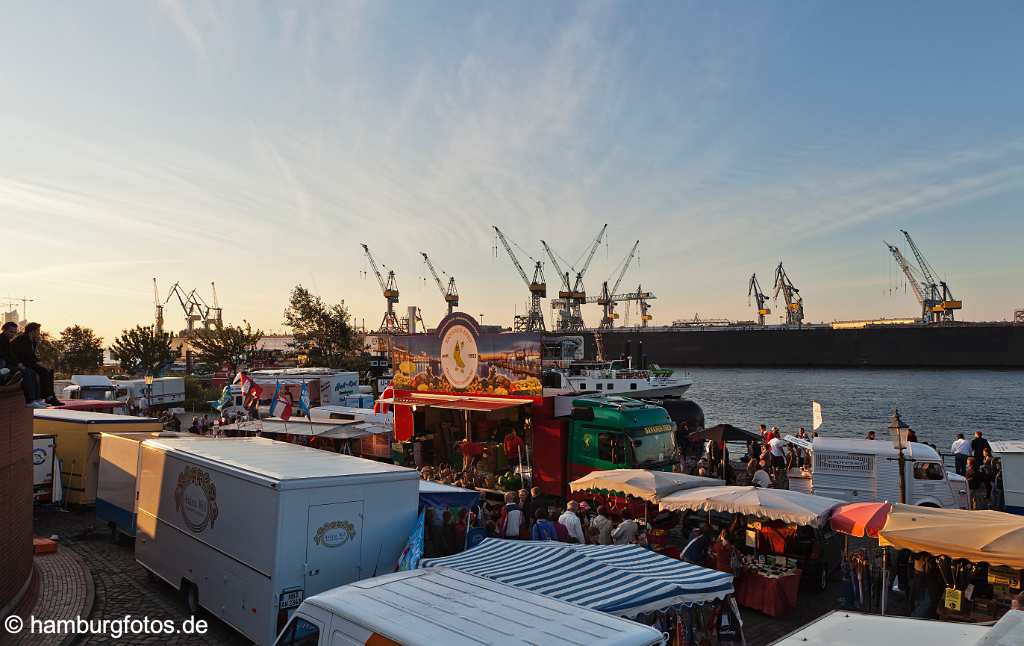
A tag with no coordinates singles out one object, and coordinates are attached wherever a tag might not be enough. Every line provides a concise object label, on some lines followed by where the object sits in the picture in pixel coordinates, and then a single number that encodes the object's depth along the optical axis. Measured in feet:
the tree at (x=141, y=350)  210.18
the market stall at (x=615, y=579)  21.52
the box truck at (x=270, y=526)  26.73
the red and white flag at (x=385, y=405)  80.04
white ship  188.75
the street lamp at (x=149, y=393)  127.87
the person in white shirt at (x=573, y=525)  36.73
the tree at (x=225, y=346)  209.87
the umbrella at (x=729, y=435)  68.08
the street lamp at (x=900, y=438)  44.00
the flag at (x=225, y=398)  84.23
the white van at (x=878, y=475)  50.08
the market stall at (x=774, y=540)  34.65
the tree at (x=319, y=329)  218.59
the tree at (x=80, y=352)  225.76
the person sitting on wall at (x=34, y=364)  31.60
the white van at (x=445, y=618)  15.44
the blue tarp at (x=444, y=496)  34.22
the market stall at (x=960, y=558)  27.76
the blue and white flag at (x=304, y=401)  65.81
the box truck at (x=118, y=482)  43.42
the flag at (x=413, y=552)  28.68
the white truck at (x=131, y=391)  120.98
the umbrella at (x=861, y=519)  33.76
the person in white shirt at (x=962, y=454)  65.05
